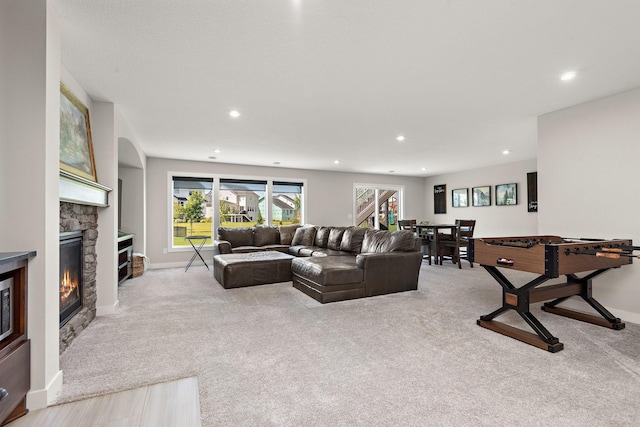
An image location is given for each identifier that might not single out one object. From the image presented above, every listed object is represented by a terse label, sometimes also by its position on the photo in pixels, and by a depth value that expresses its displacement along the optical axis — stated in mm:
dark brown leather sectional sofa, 3859
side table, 6059
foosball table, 2471
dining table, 6703
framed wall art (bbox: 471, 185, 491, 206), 7823
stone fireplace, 2557
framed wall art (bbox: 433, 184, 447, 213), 9117
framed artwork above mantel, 2582
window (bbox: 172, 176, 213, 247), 6934
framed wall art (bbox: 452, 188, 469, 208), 8430
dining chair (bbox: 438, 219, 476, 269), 6375
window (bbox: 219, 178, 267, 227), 7363
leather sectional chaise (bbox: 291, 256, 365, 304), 3779
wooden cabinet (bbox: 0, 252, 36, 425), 1478
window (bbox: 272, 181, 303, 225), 7848
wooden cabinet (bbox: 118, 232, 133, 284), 4742
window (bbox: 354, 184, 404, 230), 9547
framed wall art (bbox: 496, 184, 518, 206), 7203
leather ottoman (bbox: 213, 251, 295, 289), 4531
